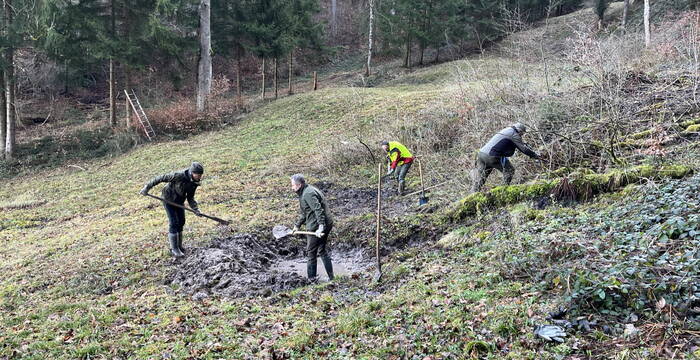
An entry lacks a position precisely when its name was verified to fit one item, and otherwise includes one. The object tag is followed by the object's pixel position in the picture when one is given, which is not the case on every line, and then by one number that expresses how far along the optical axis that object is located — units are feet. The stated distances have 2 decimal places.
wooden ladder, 76.91
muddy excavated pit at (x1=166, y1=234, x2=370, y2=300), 25.68
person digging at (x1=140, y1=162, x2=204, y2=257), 29.99
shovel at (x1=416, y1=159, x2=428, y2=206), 35.78
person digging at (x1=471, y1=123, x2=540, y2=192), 30.78
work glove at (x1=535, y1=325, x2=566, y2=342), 15.24
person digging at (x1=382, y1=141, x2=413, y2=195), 40.45
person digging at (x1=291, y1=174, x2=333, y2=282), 25.84
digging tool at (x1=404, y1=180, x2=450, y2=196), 37.27
